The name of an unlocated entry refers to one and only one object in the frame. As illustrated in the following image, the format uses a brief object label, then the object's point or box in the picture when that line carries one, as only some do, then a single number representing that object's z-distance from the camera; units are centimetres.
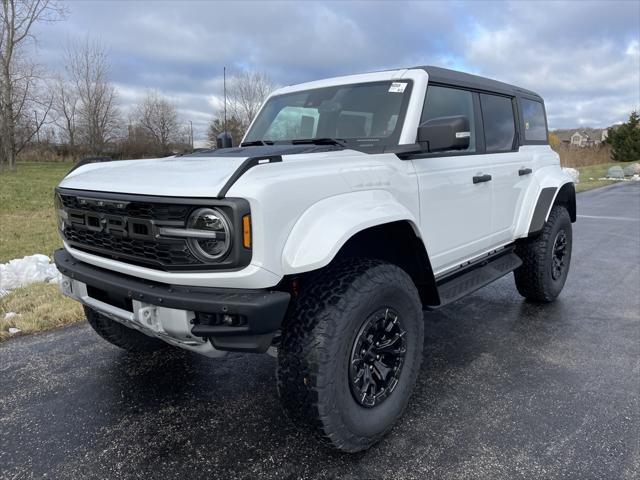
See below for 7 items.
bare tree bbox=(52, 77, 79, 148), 4184
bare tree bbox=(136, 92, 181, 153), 5134
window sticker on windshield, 294
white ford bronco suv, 194
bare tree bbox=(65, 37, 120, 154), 4031
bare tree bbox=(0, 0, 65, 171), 2845
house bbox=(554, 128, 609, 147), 10362
